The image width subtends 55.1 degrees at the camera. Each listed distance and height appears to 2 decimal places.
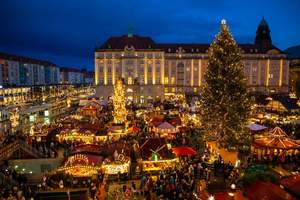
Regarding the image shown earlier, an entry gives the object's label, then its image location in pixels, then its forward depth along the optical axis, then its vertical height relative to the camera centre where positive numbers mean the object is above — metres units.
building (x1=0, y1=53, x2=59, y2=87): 86.69 +3.67
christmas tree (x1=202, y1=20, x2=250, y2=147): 18.95 -0.71
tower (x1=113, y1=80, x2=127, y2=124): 30.00 -2.42
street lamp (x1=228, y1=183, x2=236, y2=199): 9.16 -3.60
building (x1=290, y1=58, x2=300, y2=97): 79.49 +1.83
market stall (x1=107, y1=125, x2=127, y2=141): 26.27 -4.74
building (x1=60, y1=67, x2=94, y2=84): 160.23 +3.40
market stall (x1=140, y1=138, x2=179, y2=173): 17.30 -4.64
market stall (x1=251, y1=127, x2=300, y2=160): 19.41 -4.38
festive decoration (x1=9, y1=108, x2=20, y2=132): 44.74 -5.96
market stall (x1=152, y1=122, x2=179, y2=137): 26.72 -4.52
